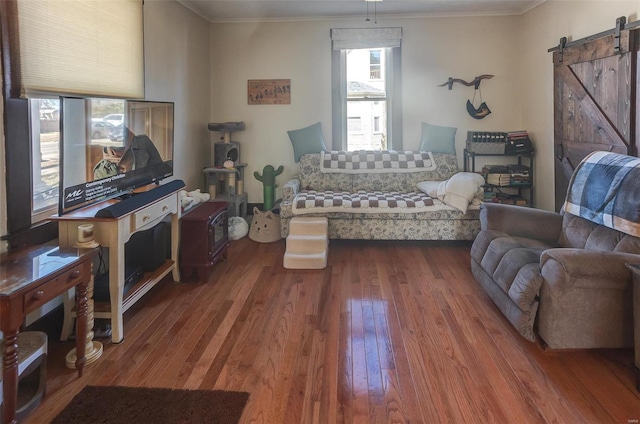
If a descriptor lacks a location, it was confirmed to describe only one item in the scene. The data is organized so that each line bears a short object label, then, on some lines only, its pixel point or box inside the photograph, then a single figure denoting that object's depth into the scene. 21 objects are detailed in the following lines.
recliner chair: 2.17
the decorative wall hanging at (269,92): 5.46
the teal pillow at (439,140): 5.25
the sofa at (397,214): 4.27
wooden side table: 1.59
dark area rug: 1.83
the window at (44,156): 2.43
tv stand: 2.34
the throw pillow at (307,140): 5.38
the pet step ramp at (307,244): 3.77
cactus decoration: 5.35
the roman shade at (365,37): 5.21
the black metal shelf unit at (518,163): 4.90
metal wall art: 5.23
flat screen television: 2.23
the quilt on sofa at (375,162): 5.01
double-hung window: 5.25
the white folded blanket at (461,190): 4.19
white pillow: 4.48
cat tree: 5.01
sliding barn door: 3.24
